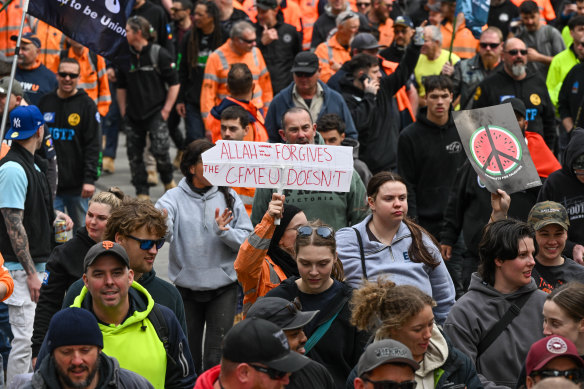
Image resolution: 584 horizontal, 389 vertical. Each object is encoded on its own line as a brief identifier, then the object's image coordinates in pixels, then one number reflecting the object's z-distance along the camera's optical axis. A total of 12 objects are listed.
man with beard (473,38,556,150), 21.73
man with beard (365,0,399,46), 30.62
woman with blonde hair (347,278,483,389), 10.36
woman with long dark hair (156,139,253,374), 15.48
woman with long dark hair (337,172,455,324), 13.12
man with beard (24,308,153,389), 9.27
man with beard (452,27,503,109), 26.37
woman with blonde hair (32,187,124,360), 13.13
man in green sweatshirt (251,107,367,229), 15.69
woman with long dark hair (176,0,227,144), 28.16
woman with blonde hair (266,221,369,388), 11.56
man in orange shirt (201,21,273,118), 24.62
